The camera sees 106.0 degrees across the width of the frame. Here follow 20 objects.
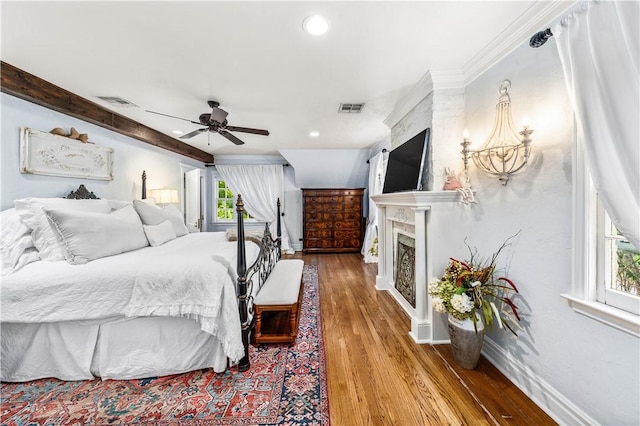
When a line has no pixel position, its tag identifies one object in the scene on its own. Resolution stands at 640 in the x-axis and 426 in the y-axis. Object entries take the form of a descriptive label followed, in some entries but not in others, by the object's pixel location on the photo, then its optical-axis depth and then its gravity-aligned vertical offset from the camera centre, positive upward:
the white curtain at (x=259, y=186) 5.78 +0.56
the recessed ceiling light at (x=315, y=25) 1.49 +1.18
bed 1.62 -0.69
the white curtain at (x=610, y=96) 0.97 +0.50
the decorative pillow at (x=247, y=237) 2.79 -0.33
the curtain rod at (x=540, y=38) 1.30 +0.95
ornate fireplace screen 2.56 -0.67
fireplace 2.14 -0.28
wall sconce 1.57 +0.44
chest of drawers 5.58 -0.23
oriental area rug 1.42 -1.22
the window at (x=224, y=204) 6.14 +0.14
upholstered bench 2.10 -0.83
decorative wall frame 2.27 +0.56
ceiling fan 2.53 +0.97
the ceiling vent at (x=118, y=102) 2.68 +1.23
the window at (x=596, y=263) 1.11 -0.25
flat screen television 2.31 +0.49
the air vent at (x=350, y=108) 2.88 +1.25
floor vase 1.76 -0.96
